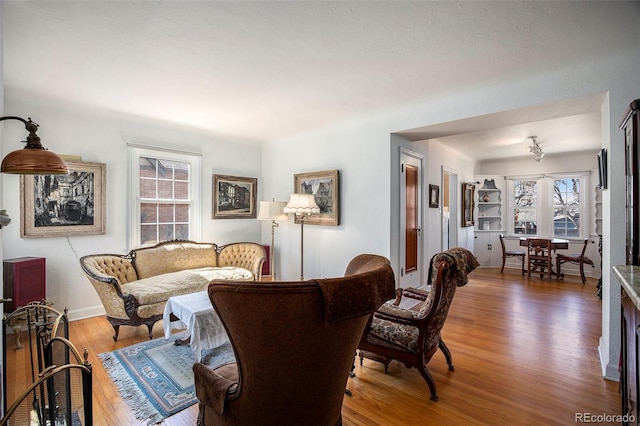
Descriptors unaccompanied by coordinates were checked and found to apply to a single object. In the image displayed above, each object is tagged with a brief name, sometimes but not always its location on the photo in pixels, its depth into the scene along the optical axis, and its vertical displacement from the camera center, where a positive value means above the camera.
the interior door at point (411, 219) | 4.32 -0.09
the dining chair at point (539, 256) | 5.79 -0.83
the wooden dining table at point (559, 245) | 5.74 -0.59
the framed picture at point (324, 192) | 4.59 +0.33
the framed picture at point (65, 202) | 3.44 +0.13
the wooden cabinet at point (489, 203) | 7.29 +0.23
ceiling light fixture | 5.31 +1.08
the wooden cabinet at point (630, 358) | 1.30 -0.67
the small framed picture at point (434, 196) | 5.31 +0.30
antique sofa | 3.19 -0.76
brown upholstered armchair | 1.18 -0.51
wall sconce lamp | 1.56 +0.27
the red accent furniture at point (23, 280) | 3.05 -0.66
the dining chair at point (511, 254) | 6.37 -0.84
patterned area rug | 2.13 -1.27
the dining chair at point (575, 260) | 5.64 -0.86
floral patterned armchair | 2.16 -0.81
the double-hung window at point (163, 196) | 4.29 +0.26
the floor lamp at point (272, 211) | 4.63 +0.04
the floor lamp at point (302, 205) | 4.33 +0.11
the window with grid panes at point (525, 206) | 6.98 +0.15
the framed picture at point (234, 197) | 5.12 +0.28
